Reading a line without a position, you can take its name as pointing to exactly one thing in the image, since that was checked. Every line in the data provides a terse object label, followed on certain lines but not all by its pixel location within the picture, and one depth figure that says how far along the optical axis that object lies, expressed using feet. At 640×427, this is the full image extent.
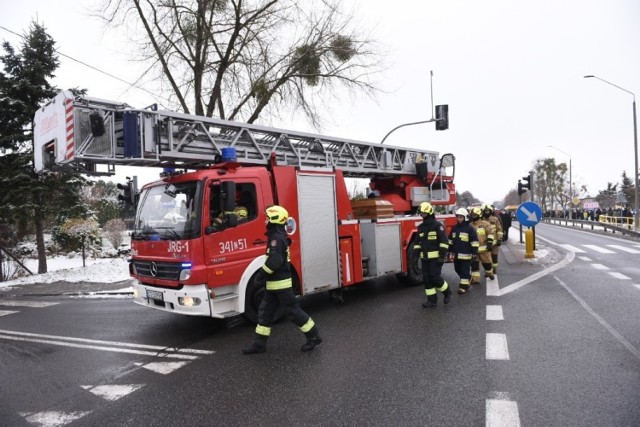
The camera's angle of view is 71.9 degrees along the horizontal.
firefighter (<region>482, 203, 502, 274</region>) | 33.63
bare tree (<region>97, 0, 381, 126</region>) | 44.01
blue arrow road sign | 42.91
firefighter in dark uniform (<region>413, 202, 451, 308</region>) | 23.72
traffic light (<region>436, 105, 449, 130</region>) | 56.65
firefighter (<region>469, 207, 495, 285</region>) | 30.32
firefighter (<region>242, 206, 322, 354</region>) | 16.75
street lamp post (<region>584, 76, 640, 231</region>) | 78.03
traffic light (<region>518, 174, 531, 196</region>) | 56.49
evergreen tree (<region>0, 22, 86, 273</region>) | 47.01
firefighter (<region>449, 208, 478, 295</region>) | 27.43
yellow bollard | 43.73
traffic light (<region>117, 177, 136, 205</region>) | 22.79
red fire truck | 18.45
